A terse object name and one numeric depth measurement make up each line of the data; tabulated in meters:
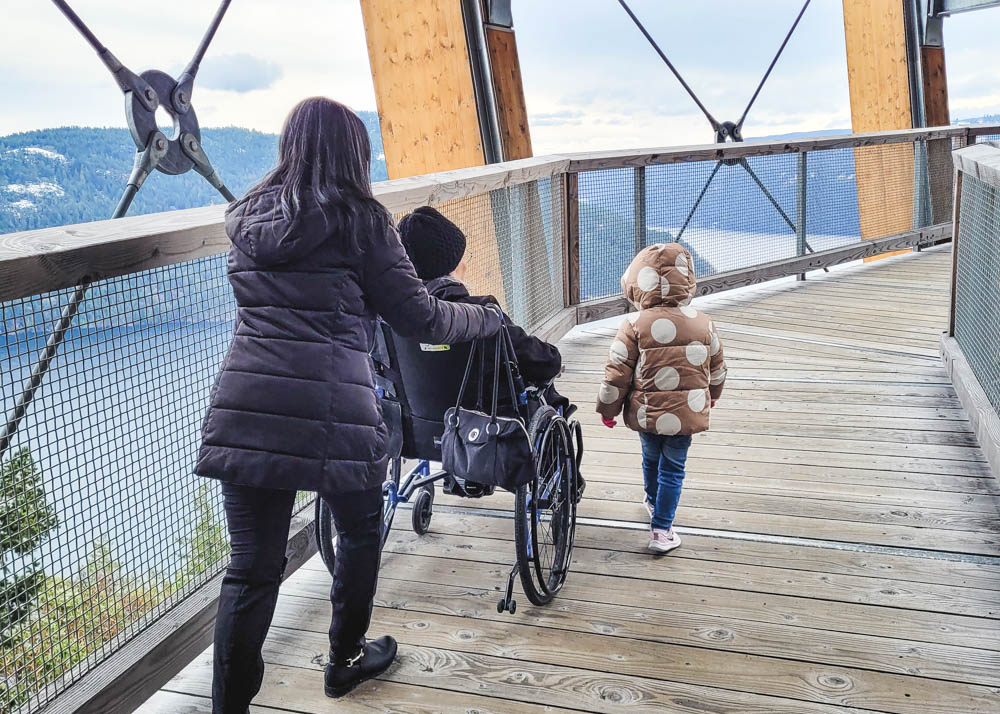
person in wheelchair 2.05
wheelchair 2.12
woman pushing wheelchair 1.58
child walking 2.45
